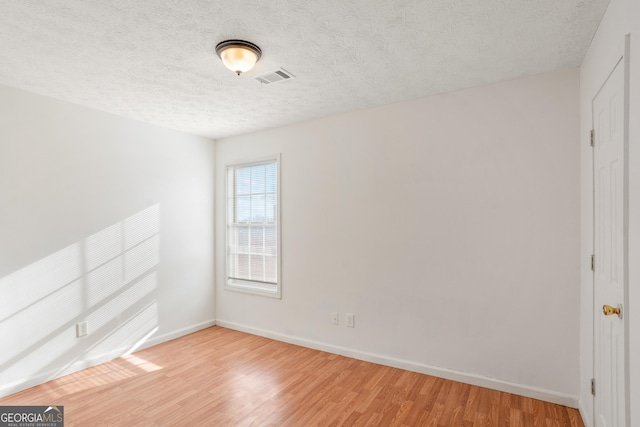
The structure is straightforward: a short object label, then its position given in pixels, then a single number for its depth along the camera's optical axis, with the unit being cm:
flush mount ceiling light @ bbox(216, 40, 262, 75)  215
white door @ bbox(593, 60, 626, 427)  161
